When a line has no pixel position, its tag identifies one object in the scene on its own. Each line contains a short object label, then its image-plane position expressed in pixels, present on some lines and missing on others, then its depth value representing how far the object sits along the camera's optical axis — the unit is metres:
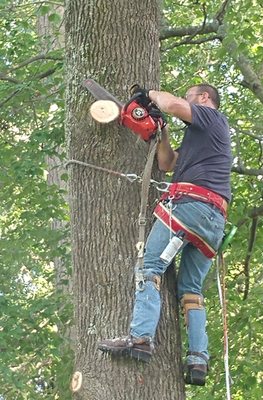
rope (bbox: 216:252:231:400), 7.71
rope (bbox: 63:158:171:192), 7.25
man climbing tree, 6.91
